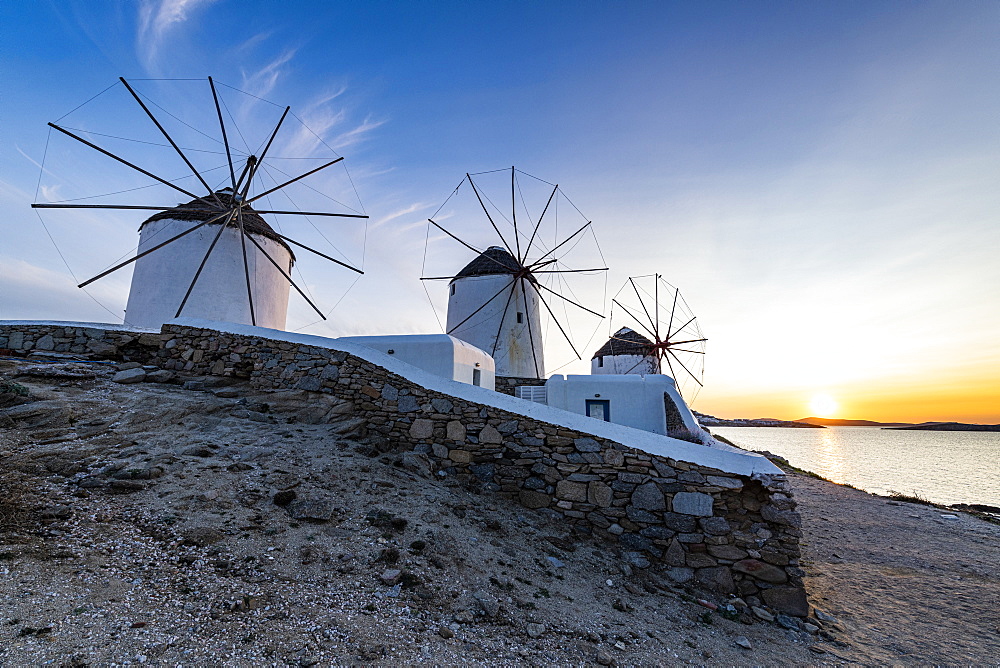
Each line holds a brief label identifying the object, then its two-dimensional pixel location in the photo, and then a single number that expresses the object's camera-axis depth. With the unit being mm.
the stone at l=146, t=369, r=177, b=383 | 7227
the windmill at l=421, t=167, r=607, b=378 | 18516
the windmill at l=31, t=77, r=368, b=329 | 11781
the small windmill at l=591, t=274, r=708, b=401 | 25688
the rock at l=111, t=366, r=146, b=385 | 6879
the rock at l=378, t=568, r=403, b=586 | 3515
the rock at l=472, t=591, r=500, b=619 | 3508
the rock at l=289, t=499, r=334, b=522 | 4148
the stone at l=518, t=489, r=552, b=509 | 5484
